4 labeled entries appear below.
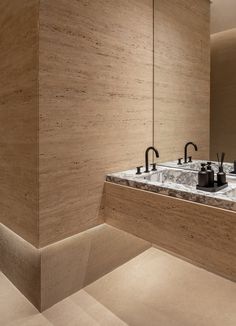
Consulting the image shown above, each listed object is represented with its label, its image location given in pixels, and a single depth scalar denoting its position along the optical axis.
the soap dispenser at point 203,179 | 1.63
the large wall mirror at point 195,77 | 1.94
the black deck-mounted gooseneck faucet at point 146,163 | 2.15
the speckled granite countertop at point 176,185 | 1.40
